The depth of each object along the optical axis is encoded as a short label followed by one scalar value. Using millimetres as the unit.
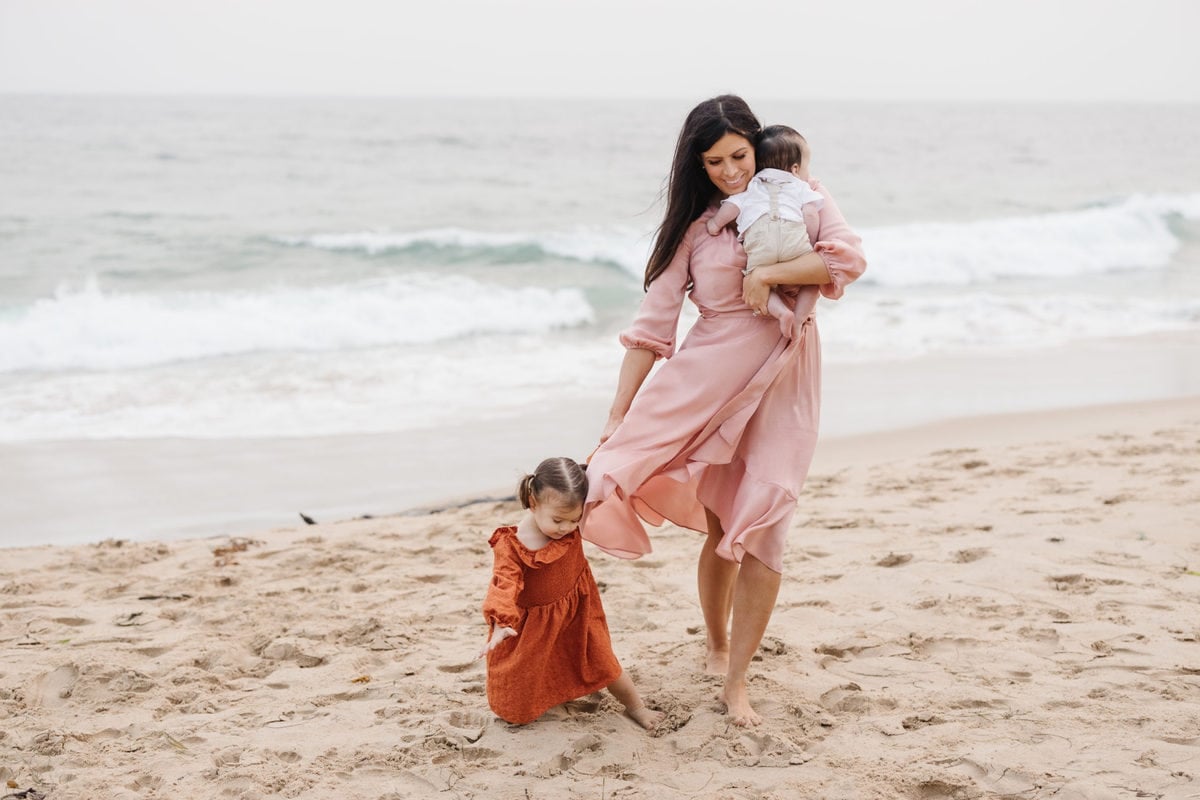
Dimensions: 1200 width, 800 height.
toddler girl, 3047
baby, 2969
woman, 3064
